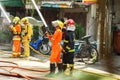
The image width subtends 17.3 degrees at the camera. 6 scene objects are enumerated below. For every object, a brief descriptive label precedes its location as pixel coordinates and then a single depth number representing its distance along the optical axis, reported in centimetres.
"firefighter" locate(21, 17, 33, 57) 1385
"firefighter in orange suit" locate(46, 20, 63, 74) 955
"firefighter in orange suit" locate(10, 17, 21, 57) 1409
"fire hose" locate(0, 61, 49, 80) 992
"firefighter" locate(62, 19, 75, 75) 949
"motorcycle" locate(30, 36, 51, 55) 1507
